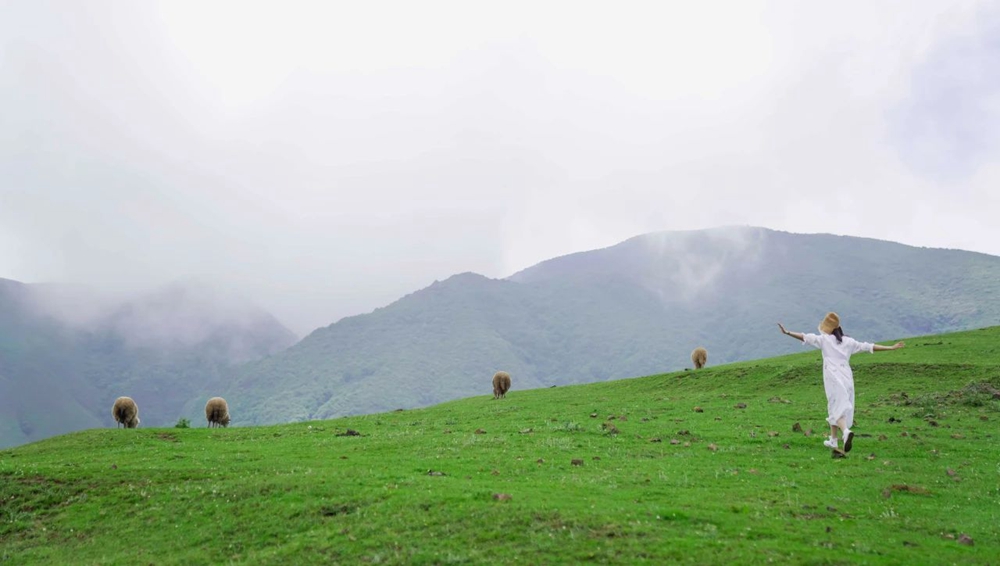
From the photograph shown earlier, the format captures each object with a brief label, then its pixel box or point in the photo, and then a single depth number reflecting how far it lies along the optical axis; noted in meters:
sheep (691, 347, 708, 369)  63.19
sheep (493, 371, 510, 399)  54.08
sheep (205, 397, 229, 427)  49.12
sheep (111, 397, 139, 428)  44.97
